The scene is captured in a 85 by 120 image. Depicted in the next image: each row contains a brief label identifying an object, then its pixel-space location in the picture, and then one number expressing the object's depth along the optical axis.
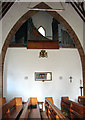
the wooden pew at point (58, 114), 1.97
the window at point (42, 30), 9.96
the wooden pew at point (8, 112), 3.29
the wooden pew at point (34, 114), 3.27
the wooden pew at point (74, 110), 2.84
